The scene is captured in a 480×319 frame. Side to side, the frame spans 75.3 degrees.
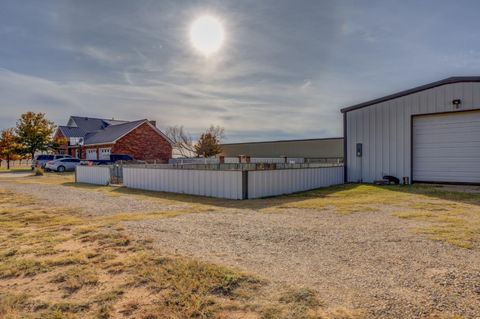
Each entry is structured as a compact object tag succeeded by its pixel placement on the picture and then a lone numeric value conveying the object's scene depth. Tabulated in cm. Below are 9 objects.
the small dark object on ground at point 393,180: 1261
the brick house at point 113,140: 3216
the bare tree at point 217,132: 3891
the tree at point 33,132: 3519
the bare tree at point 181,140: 4423
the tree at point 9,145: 3516
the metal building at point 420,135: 1150
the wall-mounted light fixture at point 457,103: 1148
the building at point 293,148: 2648
